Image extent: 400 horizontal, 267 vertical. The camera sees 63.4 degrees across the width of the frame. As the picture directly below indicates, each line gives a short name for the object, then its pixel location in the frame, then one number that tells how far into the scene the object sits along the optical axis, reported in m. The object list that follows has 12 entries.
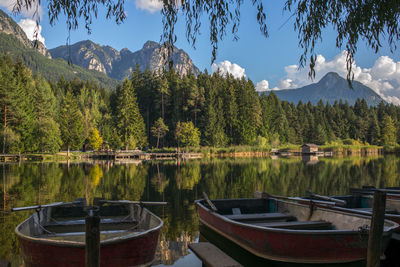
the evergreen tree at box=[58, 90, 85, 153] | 62.79
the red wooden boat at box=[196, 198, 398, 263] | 6.57
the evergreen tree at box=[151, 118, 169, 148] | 71.44
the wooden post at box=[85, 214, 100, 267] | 4.08
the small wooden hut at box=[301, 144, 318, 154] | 78.00
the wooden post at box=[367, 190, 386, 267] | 5.11
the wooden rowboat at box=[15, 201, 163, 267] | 5.98
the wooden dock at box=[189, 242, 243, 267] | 5.83
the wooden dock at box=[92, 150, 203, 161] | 62.50
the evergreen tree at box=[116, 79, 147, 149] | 68.81
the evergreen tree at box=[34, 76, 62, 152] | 54.50
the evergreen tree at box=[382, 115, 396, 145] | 98.12
